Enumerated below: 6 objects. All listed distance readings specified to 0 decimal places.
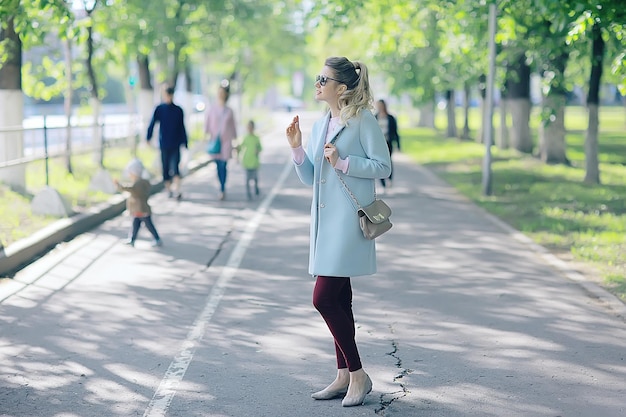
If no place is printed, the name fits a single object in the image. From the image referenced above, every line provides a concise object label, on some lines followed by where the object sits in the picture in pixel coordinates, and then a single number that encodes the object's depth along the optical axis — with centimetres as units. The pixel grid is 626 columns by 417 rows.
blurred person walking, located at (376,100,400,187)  1959
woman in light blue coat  575
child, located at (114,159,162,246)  1225
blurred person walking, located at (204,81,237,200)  1770
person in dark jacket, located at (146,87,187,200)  1686
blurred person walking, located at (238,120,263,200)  1806
